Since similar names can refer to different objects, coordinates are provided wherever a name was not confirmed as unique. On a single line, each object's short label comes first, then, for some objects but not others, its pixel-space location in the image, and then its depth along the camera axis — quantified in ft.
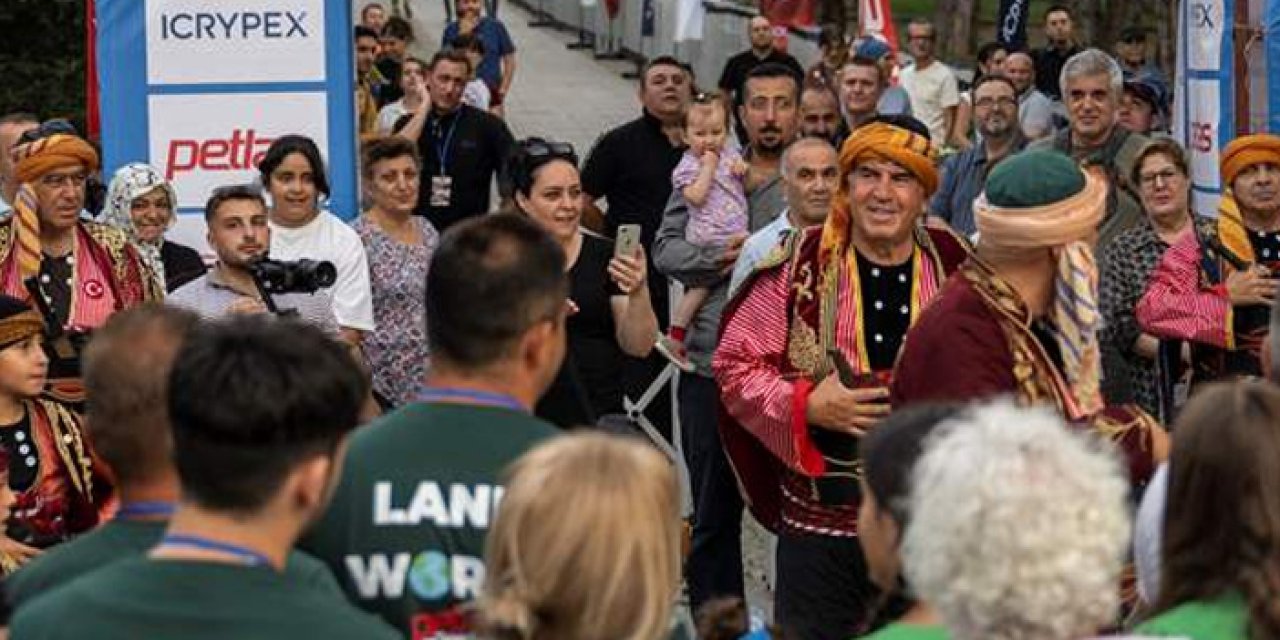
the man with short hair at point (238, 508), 20.42
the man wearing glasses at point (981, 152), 60.60
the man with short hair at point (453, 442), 24.07
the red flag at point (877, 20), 98.19
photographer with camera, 44.74
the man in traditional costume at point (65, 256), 46.05
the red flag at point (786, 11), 108.15
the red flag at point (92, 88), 69.26
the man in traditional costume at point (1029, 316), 32.43
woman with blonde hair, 20.52
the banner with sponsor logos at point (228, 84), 54.87
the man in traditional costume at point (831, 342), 37.20
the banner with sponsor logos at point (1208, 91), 60.20
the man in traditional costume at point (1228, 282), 45.89
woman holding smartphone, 46.68
